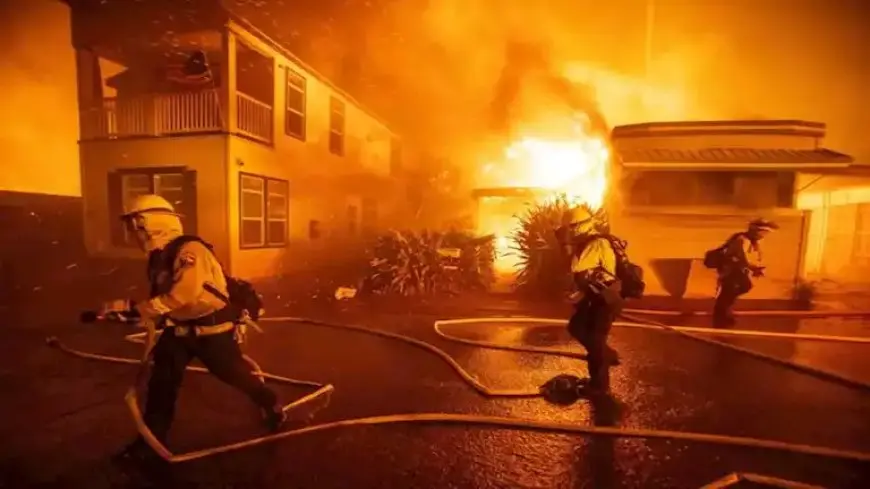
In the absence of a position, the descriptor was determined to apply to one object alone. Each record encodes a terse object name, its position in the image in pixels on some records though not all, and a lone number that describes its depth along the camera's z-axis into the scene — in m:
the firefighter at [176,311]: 2.59
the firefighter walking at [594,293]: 3.57
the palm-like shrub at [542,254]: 8.52
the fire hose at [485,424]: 2.65
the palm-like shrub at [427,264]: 9.02
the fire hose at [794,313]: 6.88
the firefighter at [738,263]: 6.27
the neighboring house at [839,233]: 8.80
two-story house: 7.45
